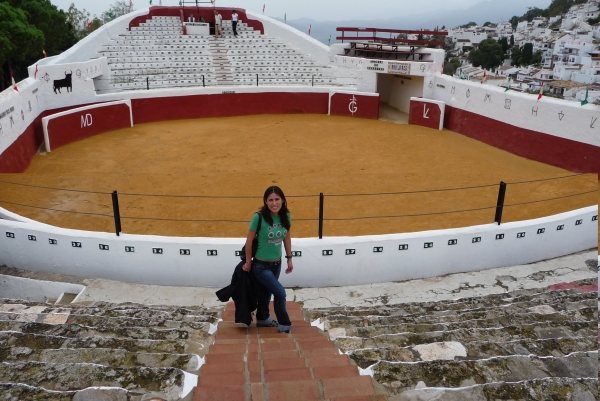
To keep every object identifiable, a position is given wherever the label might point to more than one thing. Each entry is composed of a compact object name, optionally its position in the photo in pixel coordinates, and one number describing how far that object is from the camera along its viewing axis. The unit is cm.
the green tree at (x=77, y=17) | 4371
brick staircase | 293
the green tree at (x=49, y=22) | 2592
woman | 420
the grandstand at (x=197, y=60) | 1856
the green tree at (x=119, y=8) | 5203
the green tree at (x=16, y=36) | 2027
